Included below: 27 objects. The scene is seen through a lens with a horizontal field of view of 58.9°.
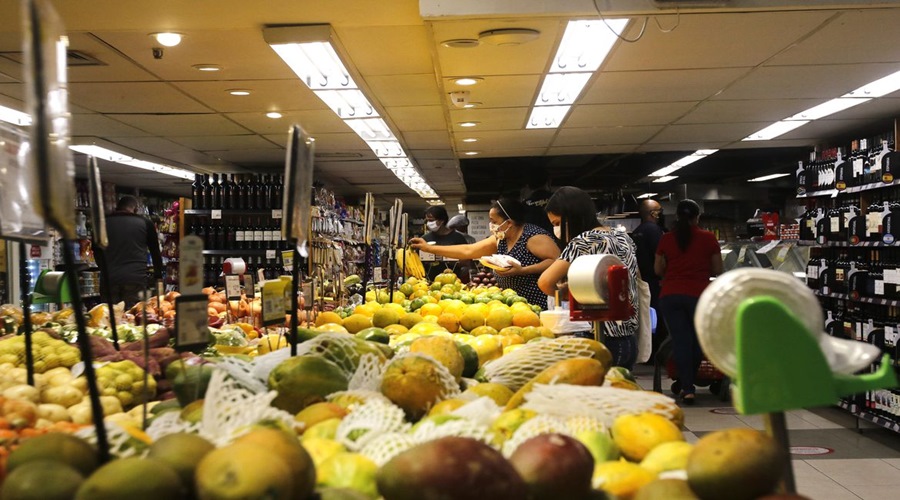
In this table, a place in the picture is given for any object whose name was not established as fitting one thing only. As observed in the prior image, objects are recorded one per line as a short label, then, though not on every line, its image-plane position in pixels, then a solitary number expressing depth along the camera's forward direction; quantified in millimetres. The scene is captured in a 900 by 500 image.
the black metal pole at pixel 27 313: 1911
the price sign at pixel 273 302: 2143
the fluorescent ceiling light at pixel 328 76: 4399
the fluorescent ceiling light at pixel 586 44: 4254
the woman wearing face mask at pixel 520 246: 5172
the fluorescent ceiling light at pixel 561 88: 5535
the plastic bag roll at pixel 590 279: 2730
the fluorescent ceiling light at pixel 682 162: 10164
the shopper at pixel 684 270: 6418
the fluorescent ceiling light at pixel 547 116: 6839
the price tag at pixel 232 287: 2988
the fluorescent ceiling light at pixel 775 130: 7524
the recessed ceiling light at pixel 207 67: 5160
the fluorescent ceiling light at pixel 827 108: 6395
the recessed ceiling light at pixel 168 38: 4461
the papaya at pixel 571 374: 1623
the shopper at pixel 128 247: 7410
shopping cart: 7105
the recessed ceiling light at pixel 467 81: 5484
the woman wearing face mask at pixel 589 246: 3672
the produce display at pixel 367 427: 909
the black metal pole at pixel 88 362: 1069
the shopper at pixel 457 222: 9641
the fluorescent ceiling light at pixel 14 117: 6887
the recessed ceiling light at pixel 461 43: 4398
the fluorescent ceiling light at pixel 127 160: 8924
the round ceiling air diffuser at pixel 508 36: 4211
